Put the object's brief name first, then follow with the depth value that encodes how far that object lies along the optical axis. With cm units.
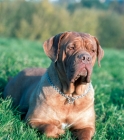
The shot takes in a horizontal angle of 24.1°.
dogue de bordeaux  367
